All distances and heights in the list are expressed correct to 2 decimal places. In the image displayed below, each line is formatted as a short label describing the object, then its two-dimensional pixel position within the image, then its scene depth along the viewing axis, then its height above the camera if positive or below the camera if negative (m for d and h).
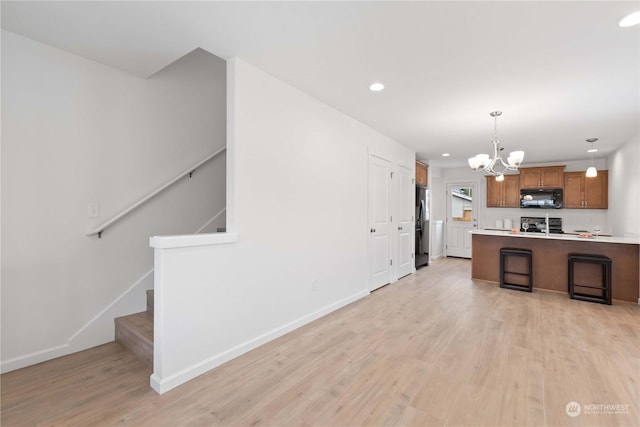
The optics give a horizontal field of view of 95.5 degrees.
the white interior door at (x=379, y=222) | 4.60 -0.09
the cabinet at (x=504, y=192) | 7.48 +0.65
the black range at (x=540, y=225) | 7.15 -0.20
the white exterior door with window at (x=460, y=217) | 8.33 -0.01
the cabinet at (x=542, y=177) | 6.98 +0.99
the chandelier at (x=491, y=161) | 3.82 +0.76
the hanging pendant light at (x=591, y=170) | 5.11 +0.87
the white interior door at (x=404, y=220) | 5.50 -0.07
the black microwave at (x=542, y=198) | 6.95 +0.46
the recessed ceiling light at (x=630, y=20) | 1.92 +1.34
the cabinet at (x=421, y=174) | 6.50 +0.98
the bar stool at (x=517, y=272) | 4.92 -0.91
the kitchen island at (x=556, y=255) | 4.28 -0.64
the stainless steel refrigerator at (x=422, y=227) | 6.41 -0.23
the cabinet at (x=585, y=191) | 6.56 +0.62
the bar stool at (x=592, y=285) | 4.20 -0.98
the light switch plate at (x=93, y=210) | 2.68 +0.05
